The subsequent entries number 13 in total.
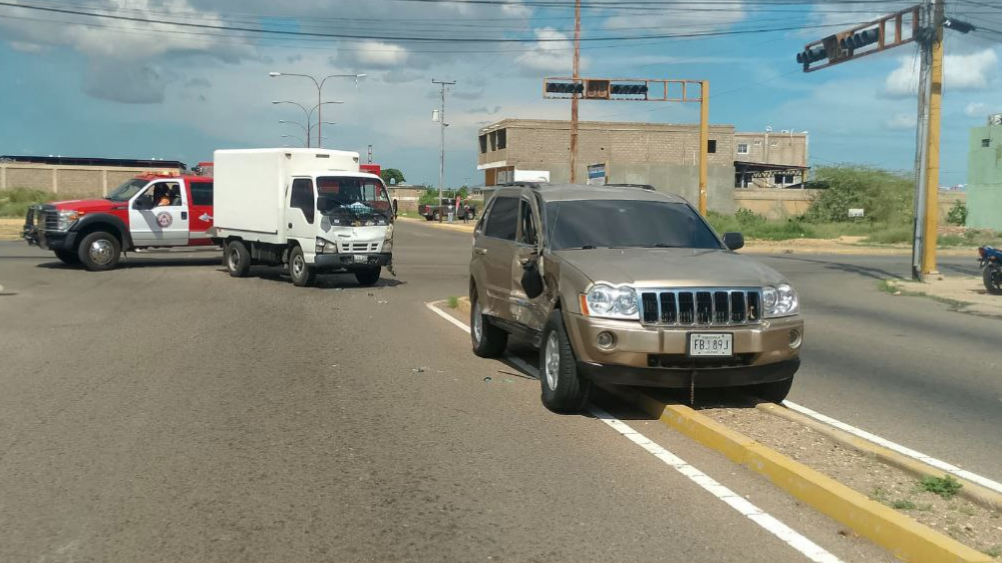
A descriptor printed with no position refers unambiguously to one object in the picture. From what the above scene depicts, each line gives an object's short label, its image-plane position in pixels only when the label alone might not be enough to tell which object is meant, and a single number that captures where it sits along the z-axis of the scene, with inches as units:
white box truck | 702.5
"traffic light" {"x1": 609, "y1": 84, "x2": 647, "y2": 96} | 1328.7
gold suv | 271.9
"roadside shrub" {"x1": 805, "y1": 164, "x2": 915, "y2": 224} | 2257.6
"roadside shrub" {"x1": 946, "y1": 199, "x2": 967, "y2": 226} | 2247.8
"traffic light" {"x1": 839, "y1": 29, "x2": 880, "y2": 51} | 909.8
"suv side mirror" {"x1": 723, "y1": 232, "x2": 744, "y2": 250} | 341.4
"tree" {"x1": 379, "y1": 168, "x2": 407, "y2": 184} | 6373.0
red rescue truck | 810.2
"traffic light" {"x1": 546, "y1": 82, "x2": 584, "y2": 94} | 1320.1
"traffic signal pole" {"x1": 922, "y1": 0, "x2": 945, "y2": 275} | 838.5
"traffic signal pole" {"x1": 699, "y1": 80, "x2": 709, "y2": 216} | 1274.6
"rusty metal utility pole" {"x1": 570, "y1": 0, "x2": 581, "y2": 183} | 1387.8
